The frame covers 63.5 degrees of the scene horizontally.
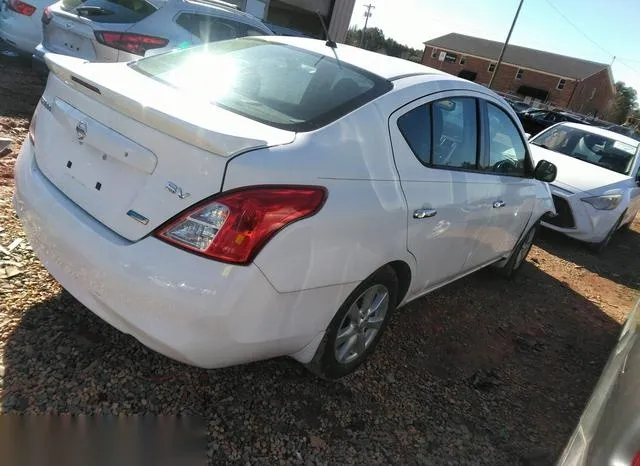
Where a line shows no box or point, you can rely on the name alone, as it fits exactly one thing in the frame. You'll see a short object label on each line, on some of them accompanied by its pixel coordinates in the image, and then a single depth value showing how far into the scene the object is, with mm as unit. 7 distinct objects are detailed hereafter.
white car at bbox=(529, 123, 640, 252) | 6574
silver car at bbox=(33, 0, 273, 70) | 5848
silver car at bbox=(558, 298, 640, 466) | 1439
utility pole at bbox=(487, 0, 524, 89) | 31475
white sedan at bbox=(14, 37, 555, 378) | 1938
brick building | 55938
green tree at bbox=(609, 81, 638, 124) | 75544
